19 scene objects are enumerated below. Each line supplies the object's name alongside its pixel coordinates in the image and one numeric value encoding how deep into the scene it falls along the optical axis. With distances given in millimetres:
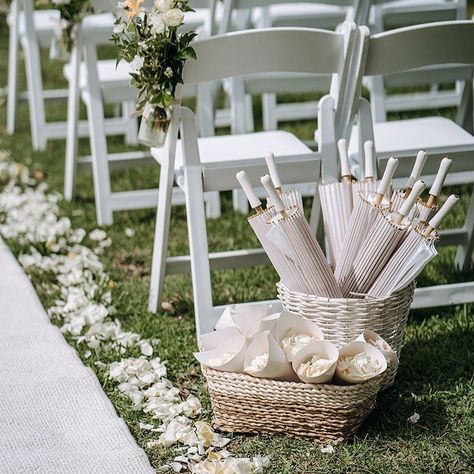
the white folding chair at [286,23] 7553
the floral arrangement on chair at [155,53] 5298
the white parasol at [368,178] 5257
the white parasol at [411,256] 4999
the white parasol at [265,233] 5082
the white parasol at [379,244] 5031
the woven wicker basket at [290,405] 4706
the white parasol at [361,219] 5034
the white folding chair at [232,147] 5391
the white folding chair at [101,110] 7948
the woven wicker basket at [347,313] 4999
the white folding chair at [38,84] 10094
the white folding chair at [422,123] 5521
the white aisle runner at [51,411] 4709
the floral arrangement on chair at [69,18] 8005
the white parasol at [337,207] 5343
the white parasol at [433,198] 5120
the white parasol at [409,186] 5193
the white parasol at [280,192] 5162
